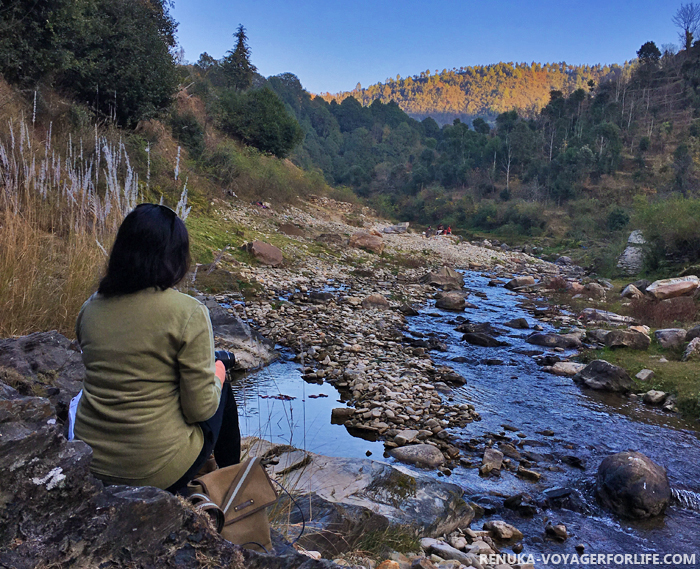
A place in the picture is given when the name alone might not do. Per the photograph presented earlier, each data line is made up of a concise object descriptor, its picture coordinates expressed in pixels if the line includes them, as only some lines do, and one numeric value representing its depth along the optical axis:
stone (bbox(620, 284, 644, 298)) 11.79
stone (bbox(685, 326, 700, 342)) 7.52
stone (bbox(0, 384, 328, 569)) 1.20
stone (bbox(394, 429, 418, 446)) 4.48
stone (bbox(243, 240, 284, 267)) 11.21
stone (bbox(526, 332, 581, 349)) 8.19
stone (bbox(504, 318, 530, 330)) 9.54
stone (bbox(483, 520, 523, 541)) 3.23
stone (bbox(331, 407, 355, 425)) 4.91
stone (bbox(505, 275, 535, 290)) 14.76
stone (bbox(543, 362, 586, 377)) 6.88
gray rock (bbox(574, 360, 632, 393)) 6.18
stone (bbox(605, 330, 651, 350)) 7.66
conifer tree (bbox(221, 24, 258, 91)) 32.53
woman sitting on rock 1.66
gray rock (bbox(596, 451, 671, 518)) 3.63
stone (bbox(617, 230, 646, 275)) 15.41
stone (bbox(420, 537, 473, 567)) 2.70
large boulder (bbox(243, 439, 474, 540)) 2.97
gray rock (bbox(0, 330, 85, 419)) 2.48
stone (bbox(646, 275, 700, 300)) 10.44
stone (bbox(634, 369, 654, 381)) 6.26
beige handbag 1.67
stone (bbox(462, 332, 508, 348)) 8.15
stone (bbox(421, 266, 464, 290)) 13.34
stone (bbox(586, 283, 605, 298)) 12.64
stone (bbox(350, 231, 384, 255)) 16.34
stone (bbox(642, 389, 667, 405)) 5.77
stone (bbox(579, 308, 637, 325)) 9.57
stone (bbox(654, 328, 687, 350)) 7.46
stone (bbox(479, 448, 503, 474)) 4.11
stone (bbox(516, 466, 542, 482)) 4.05
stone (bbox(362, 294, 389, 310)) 9.75
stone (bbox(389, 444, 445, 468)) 4.16
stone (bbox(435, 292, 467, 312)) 10.89
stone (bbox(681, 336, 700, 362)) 6.89
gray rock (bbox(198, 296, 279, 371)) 5.84
